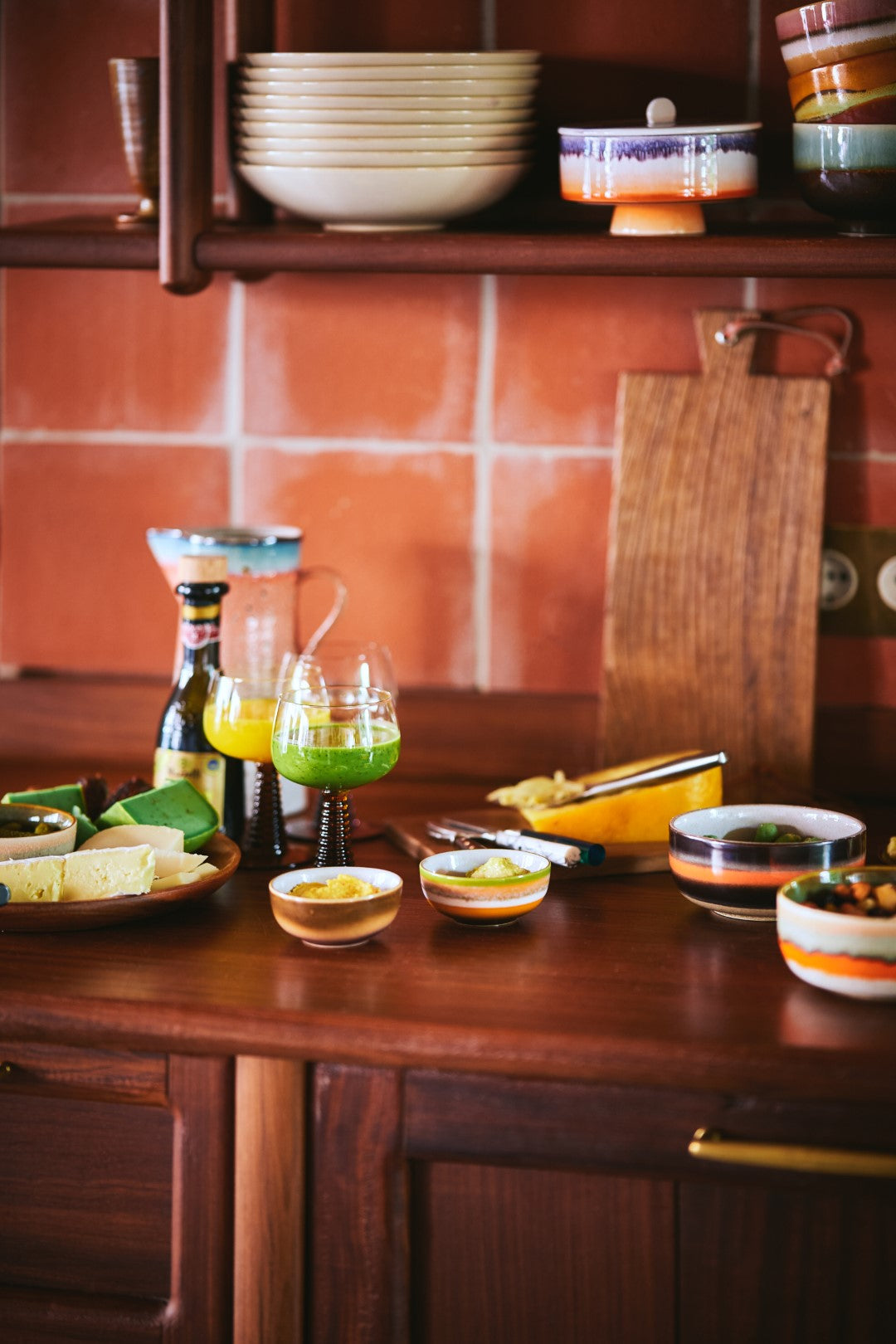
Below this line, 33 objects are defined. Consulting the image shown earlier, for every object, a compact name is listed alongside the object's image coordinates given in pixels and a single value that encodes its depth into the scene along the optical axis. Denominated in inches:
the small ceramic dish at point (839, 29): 55.6
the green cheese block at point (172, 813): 58.5
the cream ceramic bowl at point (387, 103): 59.6
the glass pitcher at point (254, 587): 66.9
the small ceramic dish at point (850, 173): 56.6
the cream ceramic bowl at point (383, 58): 59.4
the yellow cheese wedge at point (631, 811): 62.1
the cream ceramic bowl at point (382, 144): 59.9
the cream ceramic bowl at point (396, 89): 59.4
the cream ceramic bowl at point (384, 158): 60.2
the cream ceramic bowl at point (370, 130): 59.8
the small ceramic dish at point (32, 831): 54.5
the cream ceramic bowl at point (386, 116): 59.6
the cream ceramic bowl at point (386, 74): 59.2
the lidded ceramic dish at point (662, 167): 57.6
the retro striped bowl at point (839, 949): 46.4
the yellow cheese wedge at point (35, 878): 52.8
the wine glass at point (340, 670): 65.0
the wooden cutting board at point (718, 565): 69.1
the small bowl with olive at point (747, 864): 53.4
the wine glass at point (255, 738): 60.2
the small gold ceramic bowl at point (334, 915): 51.1
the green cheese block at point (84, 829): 58.4
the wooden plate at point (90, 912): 52.4
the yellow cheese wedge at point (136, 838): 56.7
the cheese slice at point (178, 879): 54.8
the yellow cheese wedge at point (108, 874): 53.1
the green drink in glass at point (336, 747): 56.4
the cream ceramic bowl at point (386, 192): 60.6
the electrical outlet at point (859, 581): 70.2
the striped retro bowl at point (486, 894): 53.4
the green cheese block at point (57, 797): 61.0
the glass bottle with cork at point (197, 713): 62.9
